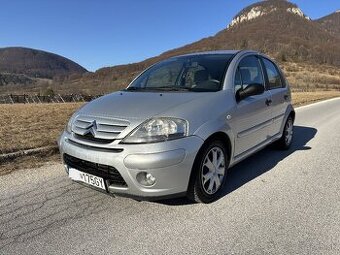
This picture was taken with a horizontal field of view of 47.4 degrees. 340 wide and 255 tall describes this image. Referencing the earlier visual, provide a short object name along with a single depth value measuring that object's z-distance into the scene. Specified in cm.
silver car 370
